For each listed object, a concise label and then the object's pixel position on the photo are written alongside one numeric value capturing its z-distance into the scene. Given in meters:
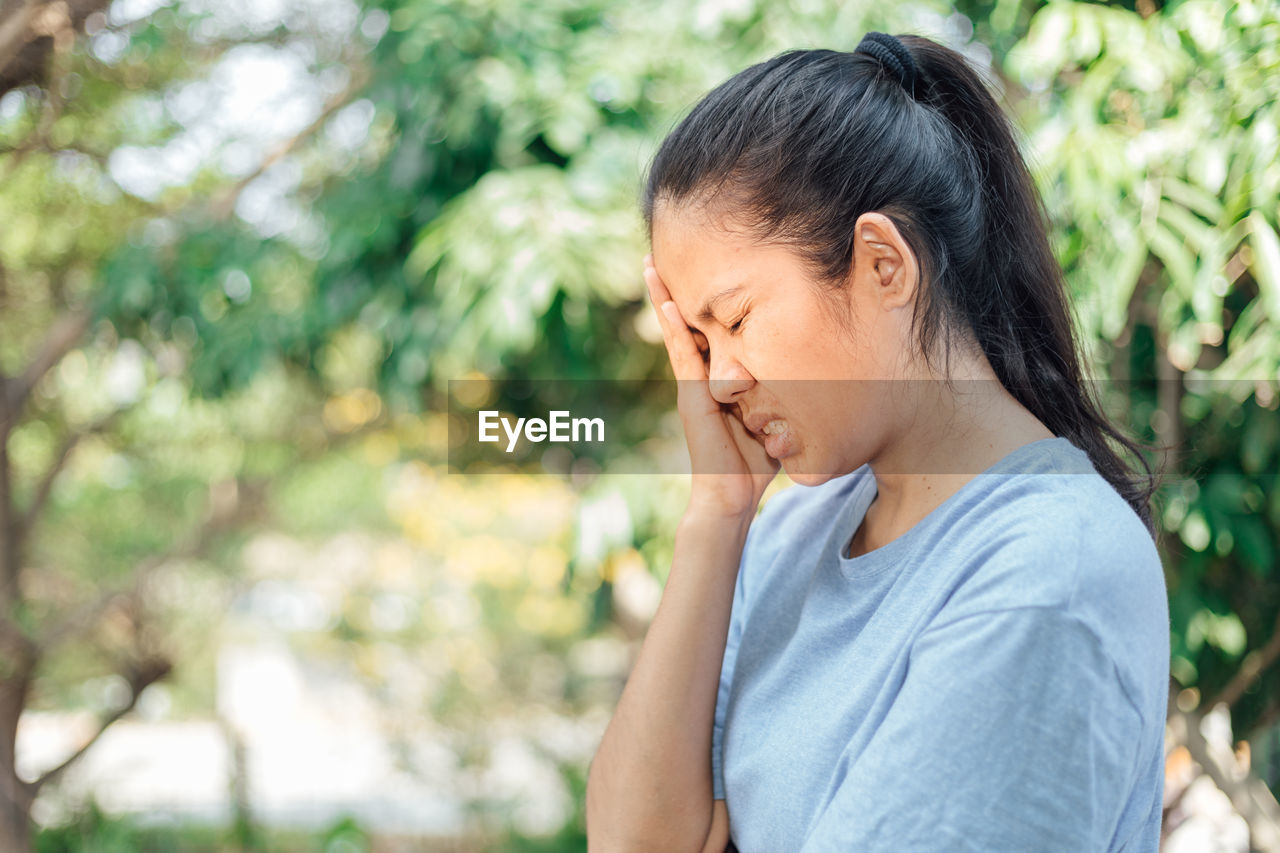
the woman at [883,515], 0.58
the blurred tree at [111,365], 2.33
